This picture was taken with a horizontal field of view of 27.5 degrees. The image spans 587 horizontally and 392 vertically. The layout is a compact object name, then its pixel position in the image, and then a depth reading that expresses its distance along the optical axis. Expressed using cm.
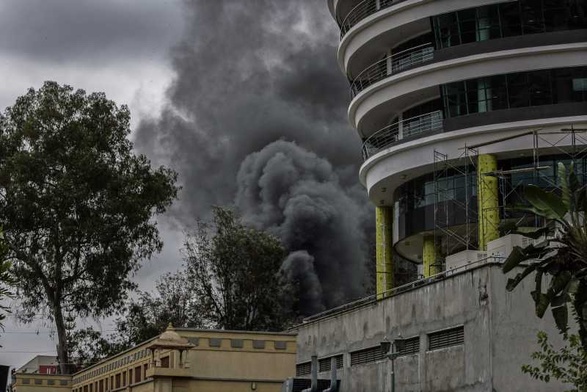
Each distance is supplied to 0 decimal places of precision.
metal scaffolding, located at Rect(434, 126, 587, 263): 5434
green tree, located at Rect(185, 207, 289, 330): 8575
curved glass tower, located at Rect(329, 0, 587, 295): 5475
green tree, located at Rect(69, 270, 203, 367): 8488
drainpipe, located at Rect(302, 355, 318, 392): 5347
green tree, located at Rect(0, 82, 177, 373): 8012
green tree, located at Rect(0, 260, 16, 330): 2600
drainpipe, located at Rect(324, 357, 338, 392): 5379
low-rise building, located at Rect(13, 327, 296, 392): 5950
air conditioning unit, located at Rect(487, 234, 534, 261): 4800
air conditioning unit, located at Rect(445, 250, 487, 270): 5001
